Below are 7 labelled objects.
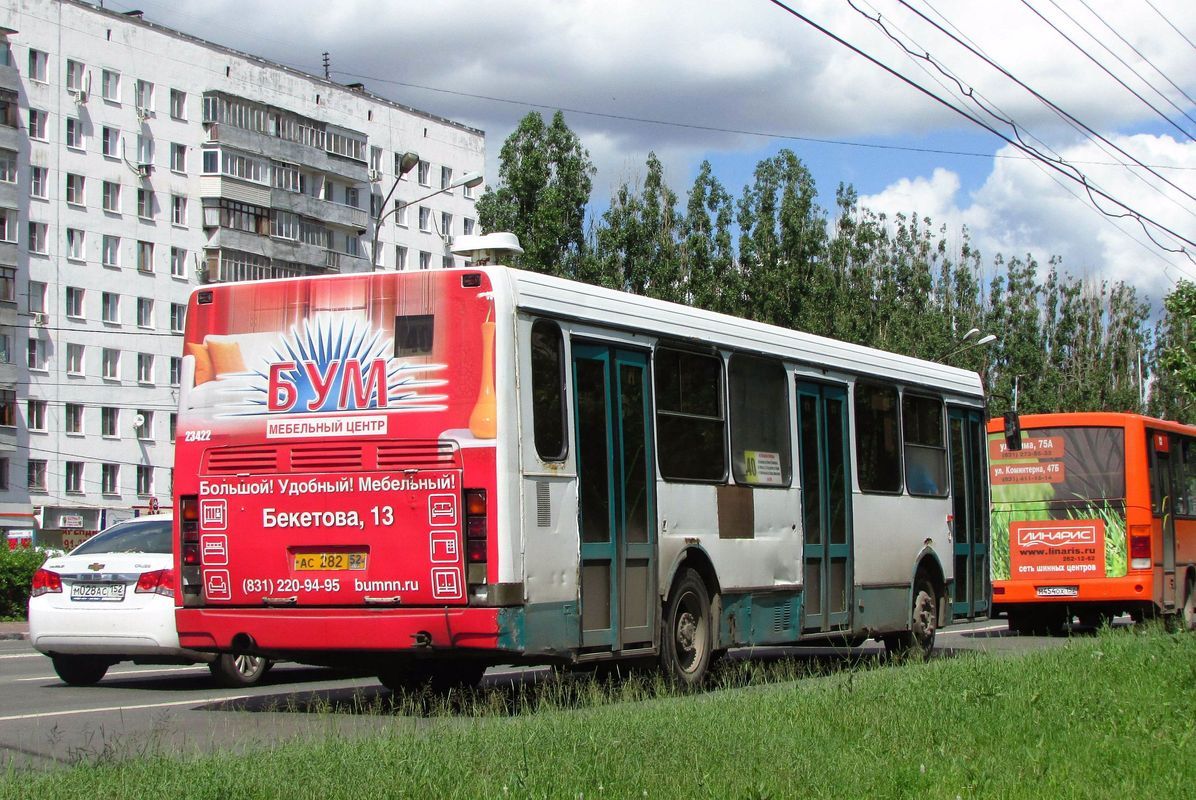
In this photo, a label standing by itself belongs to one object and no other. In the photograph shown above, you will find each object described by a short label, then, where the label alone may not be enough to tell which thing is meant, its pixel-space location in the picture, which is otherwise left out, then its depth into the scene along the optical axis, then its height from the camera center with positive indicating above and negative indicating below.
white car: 13.69 -0.33
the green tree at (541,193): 46.28 +10.35
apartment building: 66.62 +15.20
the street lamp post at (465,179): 30.10 +8.09
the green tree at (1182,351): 24.12 +3.01
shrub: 27.47 -0.10
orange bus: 23.12 +0.42
